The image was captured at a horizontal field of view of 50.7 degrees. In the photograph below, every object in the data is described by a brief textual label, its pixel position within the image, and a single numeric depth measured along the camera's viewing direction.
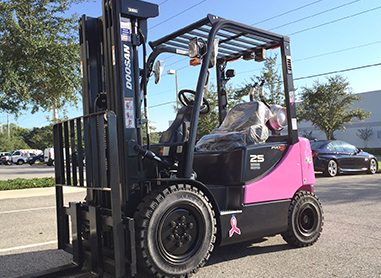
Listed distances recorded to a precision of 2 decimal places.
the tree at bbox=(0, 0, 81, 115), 13.24
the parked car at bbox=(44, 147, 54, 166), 41.07
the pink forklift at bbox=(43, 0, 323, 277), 3.99
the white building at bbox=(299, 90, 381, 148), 53.00
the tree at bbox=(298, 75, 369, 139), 34.66
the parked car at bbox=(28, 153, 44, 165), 50.47
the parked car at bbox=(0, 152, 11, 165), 55.33
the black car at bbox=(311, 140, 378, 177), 16.53
